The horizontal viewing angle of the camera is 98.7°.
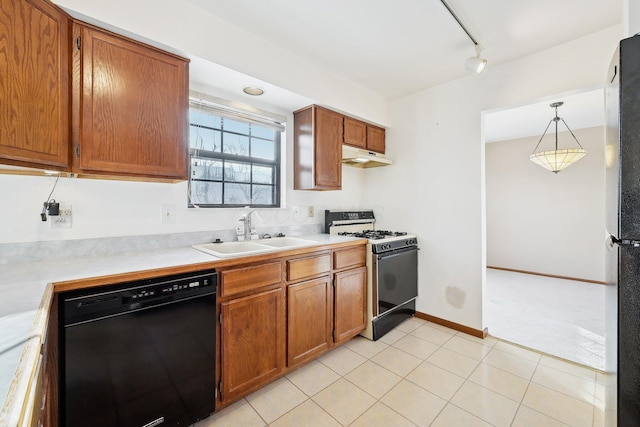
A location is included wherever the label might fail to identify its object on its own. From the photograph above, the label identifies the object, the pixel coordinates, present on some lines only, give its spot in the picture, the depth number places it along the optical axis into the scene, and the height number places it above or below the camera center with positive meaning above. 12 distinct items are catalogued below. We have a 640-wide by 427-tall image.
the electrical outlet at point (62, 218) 1.63 -0.04
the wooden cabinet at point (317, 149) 2.63 +0.63
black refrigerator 0.93 -0.06
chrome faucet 2.41 -0.12
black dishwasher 1.20 -0.70
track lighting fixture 2.11 +1.18
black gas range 2.63 -0.58
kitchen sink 2.14 -0.28
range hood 2.90 +0.61
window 2.29 +0.50
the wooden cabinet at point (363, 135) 2.96 +0.89
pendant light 3.53 +0.75
